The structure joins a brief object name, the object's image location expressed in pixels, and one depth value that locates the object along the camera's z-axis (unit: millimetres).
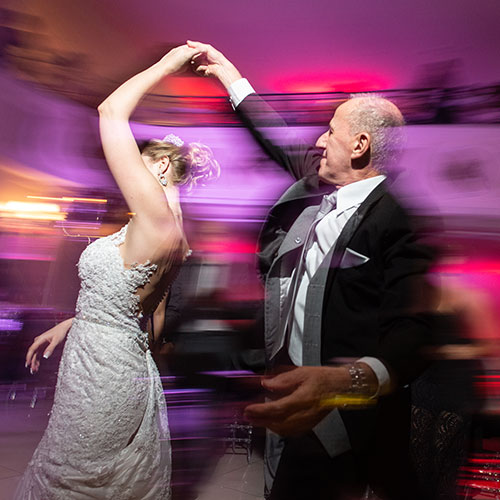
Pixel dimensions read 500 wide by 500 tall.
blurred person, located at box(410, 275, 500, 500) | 1346
